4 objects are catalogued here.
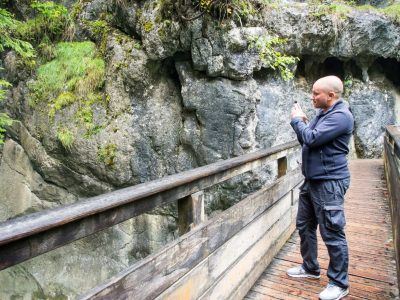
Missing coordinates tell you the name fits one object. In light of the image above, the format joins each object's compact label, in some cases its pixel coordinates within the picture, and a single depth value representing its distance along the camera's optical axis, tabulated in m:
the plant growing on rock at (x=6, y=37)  7.21
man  3.10
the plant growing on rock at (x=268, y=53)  8.60
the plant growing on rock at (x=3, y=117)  7.82
